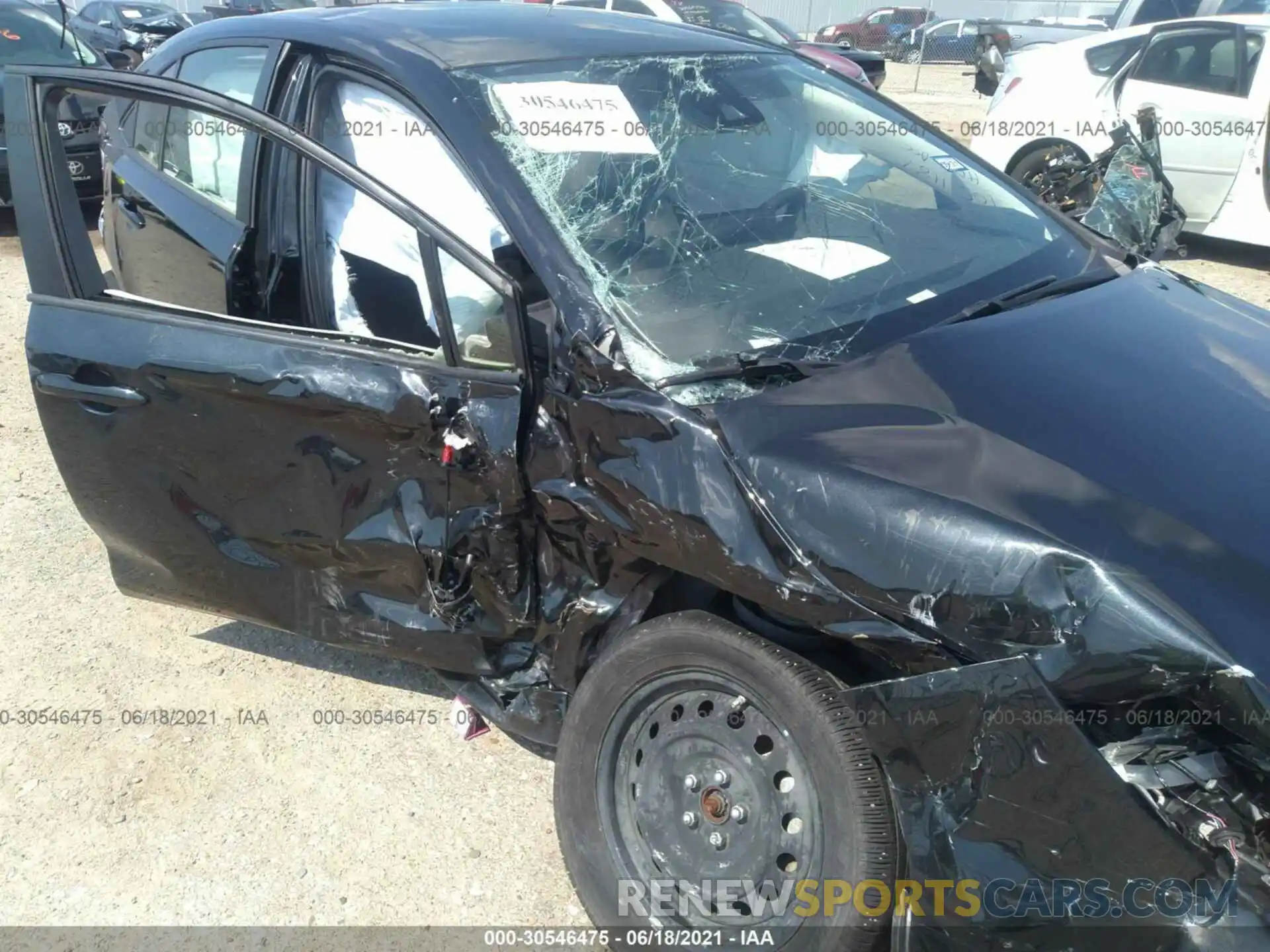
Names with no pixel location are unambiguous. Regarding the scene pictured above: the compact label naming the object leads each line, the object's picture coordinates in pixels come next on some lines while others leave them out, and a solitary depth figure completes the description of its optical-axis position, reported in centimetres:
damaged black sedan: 161
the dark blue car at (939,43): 2230
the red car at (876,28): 2719
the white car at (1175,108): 710
